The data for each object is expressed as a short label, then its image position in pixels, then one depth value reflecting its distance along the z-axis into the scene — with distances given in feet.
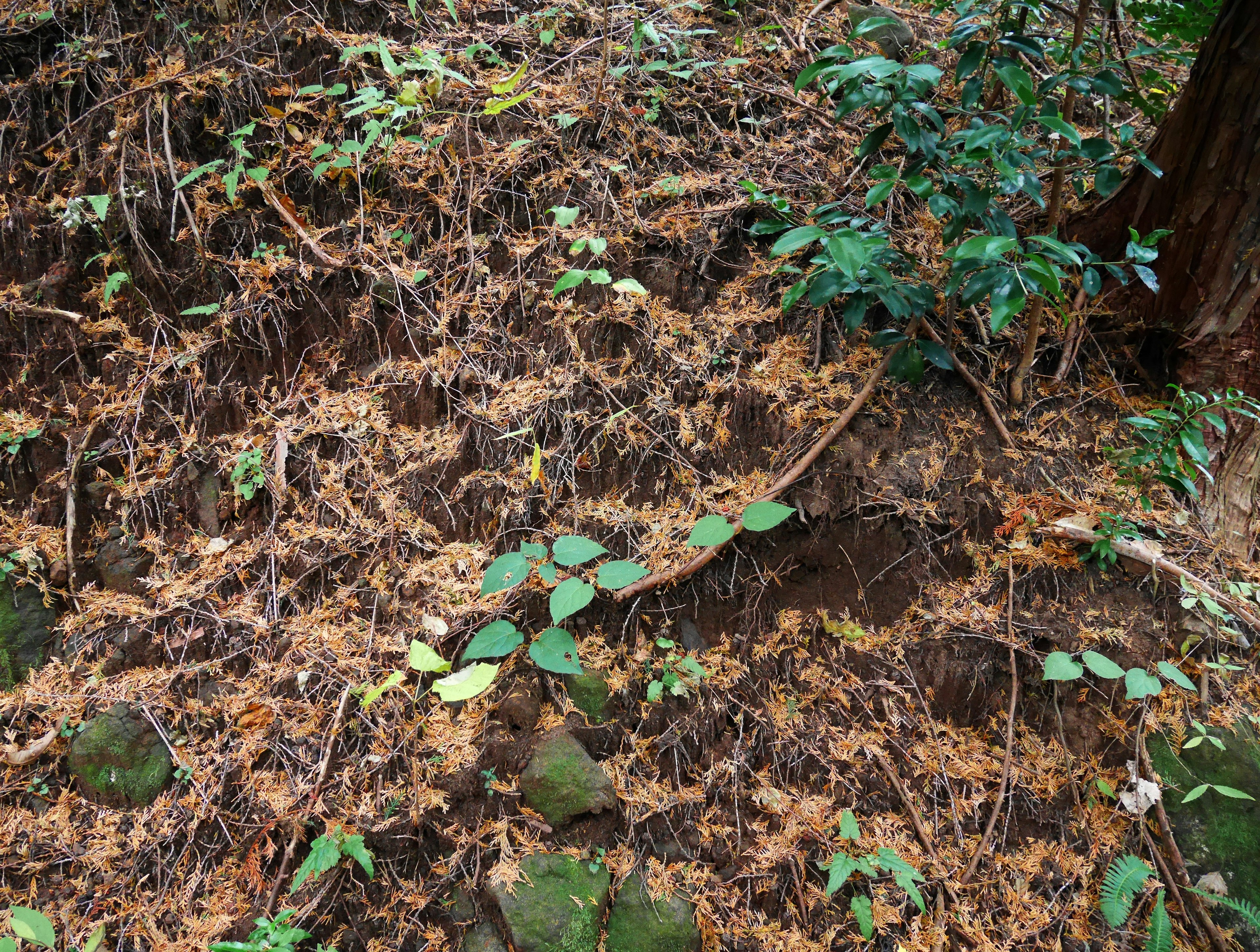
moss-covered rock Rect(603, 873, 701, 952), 6.85
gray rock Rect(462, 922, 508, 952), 6.79
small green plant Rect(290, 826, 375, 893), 6.72
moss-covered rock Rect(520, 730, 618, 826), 7.22
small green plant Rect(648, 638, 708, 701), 7.70
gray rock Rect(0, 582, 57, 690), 8.43
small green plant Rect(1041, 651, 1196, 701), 7.25
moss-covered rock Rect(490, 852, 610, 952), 6.72
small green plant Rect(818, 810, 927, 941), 6.85
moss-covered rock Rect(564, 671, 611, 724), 7.68
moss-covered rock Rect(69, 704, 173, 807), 7.72
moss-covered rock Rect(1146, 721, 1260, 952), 7.13
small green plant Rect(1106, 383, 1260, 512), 7.66
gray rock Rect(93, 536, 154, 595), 8.74
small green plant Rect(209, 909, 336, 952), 6.47
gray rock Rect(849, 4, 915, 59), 10.76
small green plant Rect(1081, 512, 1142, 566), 7.93
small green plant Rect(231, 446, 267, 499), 8.75
